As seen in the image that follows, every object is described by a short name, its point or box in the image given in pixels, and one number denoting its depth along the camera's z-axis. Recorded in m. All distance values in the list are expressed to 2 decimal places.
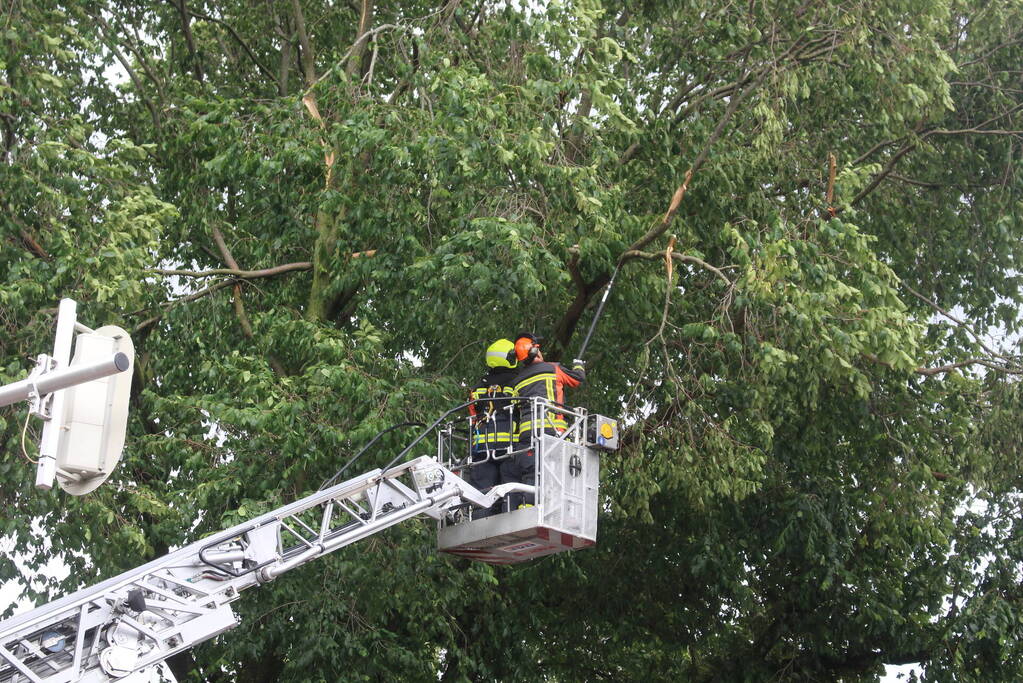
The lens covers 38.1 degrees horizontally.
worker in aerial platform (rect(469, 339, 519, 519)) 12.54
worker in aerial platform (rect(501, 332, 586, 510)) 12.27
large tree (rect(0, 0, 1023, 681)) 14.61
